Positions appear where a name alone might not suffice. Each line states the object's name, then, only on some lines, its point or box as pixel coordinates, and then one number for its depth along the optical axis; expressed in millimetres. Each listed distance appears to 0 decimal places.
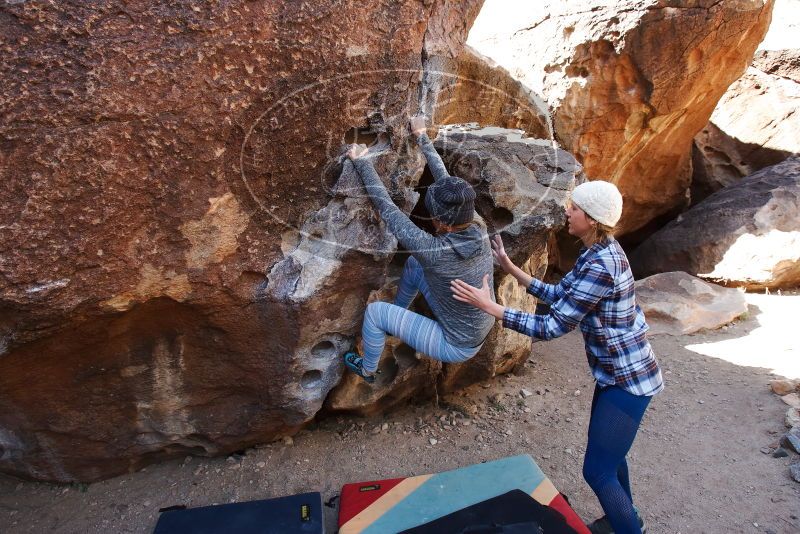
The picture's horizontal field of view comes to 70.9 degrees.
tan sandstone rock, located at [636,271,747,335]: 4836
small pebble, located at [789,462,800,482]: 2855
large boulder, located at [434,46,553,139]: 4212
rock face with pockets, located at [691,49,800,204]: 6945
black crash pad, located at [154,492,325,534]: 2459
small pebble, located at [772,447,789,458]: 3033
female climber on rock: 2201
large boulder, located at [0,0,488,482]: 1941
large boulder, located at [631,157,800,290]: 5609
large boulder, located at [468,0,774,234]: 4797
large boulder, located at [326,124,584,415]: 3047
